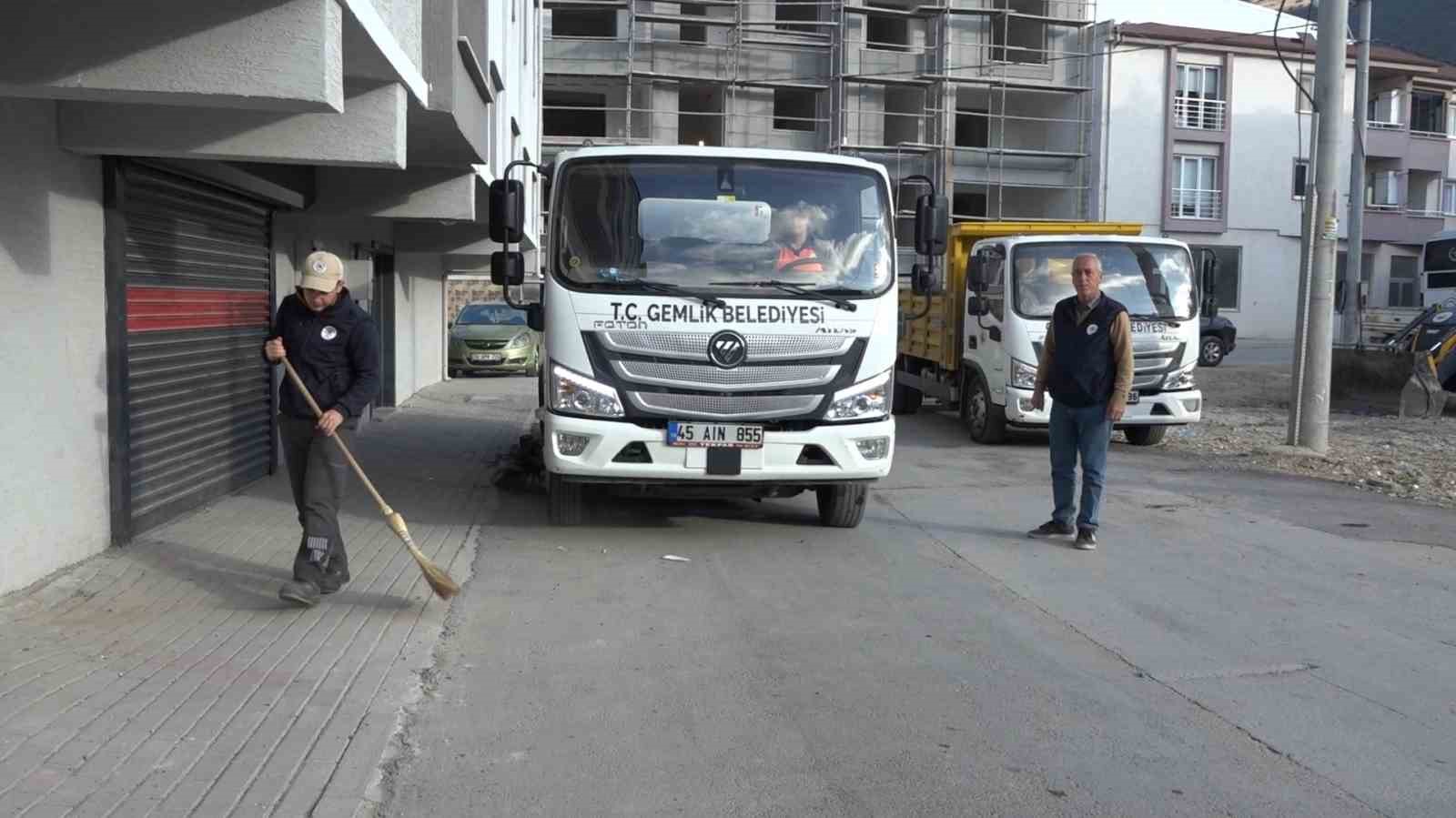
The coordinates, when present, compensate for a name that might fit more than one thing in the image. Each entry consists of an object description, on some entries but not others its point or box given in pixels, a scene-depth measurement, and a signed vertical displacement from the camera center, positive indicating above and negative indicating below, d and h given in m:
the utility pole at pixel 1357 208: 27.74 +2.26
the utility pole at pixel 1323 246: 13.21 +0.65
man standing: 8.51 -0.46
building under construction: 40.69 +7.04
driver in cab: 8.36 +0.39
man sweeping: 6.52 -0.52
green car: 26.41 -1.13
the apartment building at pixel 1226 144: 43.53 +5.69
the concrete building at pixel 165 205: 5.84 +0.52
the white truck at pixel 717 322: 8.01 -0.15
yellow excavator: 17.55 -0.90
